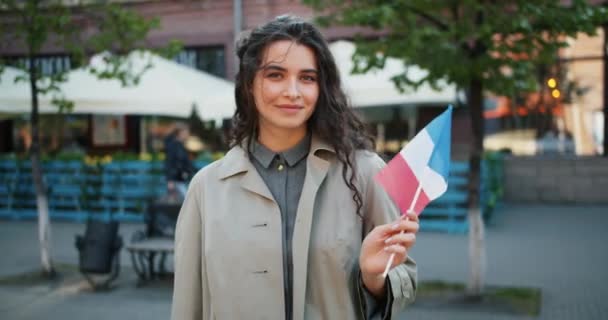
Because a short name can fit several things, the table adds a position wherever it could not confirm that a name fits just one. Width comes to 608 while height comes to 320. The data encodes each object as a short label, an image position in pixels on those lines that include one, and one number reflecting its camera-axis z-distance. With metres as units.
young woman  1.90
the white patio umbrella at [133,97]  10.05
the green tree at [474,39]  5.79
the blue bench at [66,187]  12.23
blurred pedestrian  10.64
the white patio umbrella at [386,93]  9.77
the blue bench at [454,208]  10.38
